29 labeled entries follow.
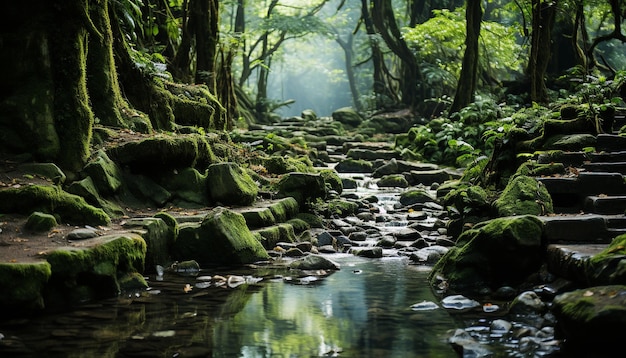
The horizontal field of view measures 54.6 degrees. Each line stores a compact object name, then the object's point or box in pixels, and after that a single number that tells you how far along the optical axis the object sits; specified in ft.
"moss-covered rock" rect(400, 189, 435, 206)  39.70
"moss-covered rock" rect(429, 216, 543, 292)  18.66
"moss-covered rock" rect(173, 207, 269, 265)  23.24
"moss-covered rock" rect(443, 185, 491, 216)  27.20
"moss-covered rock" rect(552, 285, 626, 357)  11.69
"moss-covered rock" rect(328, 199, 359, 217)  35.60
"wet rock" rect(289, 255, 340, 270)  23.26
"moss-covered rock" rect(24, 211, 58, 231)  19.33
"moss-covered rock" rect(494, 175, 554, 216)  23.12
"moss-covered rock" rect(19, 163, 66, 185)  22.14
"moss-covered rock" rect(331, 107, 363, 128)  95.20
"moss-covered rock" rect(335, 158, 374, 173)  56.24
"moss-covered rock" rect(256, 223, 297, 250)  26.61
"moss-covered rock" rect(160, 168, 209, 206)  28.45
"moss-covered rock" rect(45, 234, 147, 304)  16.36
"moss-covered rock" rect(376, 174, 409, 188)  48.70
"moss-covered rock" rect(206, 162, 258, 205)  29.17
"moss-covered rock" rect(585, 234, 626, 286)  13.62
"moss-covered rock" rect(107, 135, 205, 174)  26.25
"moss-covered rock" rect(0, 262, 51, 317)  14.51
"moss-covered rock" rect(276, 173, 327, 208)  33.55
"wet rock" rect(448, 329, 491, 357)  12.82
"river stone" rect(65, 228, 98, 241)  18.78
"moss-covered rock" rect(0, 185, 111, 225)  20.22
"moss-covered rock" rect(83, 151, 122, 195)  24.09
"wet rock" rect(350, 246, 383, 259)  26.45
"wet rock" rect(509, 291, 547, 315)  15.94
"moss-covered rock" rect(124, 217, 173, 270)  21.08
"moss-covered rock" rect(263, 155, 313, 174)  40.68
